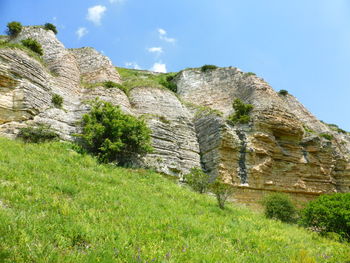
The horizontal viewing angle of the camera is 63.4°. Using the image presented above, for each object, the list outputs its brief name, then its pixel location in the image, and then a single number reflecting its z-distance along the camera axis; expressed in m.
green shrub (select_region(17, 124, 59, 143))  16.52
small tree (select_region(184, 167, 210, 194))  17.50
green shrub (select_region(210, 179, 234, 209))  13.18
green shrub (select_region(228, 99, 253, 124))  26.89
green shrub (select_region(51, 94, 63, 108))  20.73
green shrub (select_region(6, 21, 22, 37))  30.77
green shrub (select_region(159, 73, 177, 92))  40.34
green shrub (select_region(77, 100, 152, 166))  17.93
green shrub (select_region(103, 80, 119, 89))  26.79
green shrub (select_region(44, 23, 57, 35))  34.24
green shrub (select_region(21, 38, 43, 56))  26.80
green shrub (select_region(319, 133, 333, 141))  32.19
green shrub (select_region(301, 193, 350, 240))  12.03
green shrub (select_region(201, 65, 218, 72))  39.89
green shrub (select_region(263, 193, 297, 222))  15.18
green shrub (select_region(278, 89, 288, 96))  44.53
